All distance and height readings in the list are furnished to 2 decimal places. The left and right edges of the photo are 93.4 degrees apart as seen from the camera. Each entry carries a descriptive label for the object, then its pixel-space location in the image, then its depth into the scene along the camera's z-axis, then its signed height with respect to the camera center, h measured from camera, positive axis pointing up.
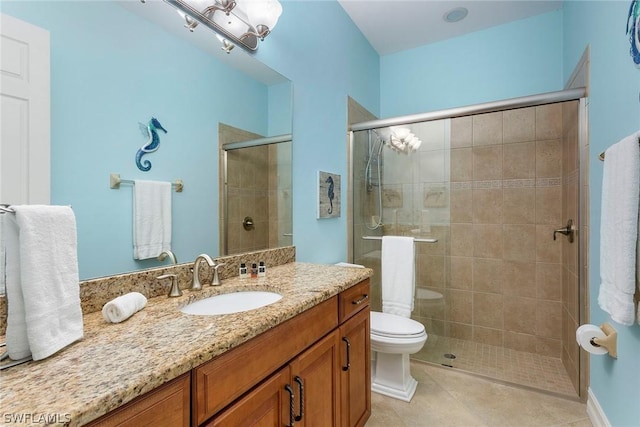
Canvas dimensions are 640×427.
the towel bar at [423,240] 2.32 -0.22
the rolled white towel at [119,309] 0.85 -0.28
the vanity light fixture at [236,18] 1.27 +0.88
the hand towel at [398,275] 2.20 -0.47
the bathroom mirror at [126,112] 0.89 +0.35
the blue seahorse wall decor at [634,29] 1.13 +0.71
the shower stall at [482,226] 2.33 -0.11
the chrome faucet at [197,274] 1.20 -0.25
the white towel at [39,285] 0.63 -0.16
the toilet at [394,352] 1.85 -0.87
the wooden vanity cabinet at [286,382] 0.64 -0.49
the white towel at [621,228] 1.07 -0.06
